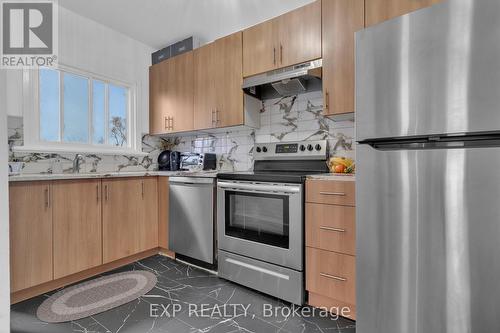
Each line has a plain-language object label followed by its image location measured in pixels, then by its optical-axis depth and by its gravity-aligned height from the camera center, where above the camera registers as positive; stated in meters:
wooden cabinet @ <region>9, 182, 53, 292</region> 1.77 -0.50
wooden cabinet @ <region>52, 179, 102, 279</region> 2.01 -0.51
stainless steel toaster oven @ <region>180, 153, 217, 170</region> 2.95 +0.04
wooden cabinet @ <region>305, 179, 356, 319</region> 1.57 -0.53
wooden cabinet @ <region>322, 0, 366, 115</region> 1.82 +0.85
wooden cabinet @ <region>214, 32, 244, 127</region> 2.45 +0.84
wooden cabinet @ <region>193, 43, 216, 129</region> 2.65 +0.85
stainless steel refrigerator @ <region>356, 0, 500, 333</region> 0.98 -0.03
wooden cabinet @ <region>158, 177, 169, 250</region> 2.70 -0.51
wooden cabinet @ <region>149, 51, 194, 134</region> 2.88 +0.85
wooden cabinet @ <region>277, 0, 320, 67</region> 2.00 +1.07
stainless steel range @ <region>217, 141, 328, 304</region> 1.75 -0.47
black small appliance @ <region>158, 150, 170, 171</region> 3.28 +0.05
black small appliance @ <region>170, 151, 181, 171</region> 3.22 +0.05
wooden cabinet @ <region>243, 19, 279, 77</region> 2.22 +1.06
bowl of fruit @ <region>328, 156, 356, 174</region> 2.03 -0.01
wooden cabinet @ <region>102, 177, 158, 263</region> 2.34 -0.52
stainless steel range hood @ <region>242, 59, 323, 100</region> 1.99 +0.73
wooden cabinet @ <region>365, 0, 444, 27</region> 1.59 +1.02
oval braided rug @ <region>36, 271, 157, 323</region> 1.68 -0.99
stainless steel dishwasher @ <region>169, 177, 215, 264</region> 2.29 -0.51
